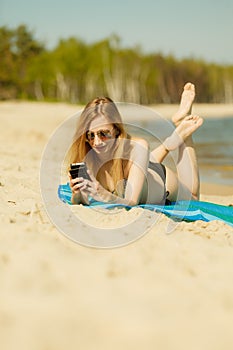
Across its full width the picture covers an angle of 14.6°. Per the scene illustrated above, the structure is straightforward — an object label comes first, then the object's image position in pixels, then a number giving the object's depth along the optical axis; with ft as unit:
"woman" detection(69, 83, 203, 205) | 22.06
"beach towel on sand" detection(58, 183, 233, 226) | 22.15
